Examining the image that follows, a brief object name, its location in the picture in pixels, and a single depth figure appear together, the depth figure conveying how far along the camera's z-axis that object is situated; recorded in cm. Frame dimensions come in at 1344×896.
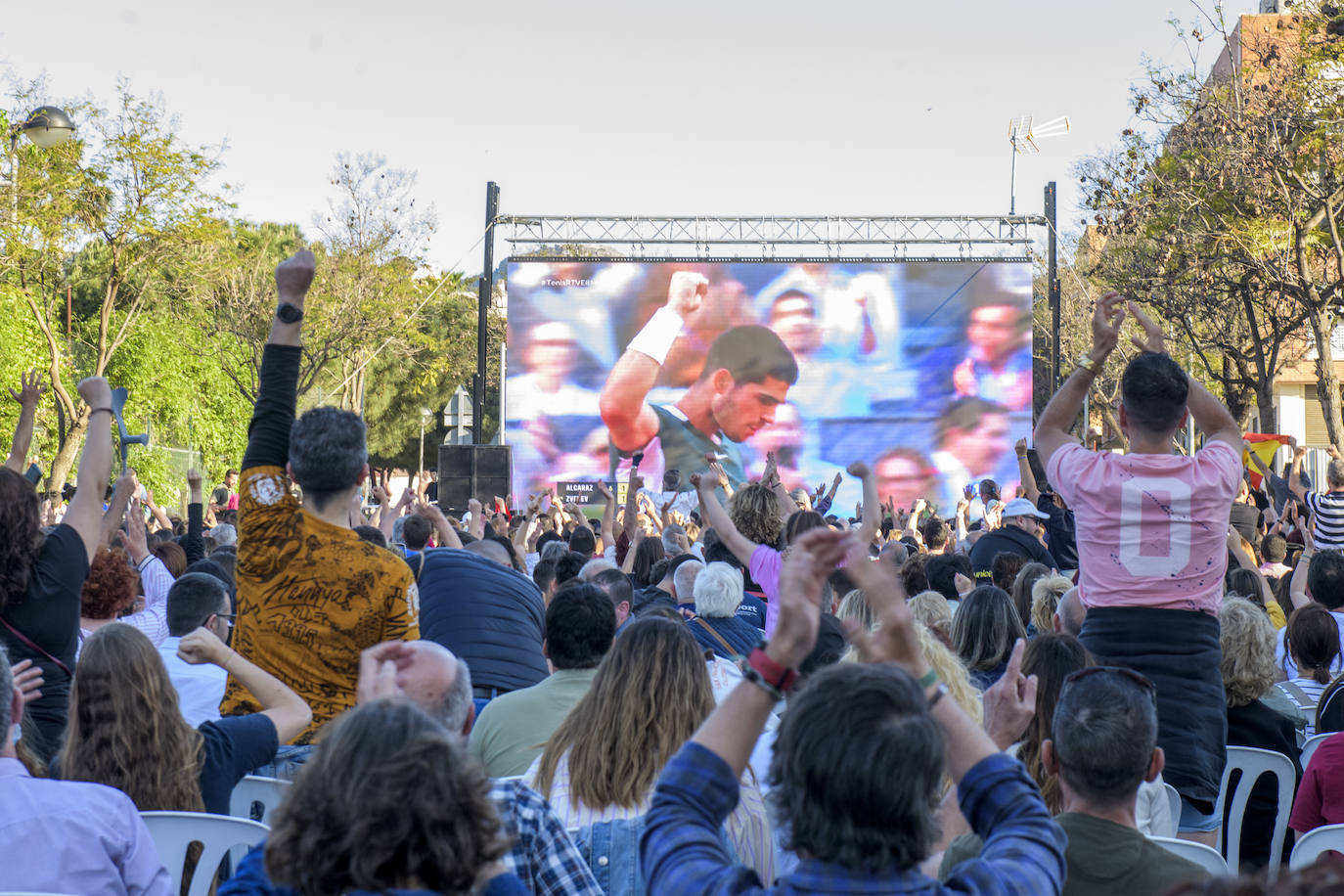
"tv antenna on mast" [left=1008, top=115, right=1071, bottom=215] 3591
